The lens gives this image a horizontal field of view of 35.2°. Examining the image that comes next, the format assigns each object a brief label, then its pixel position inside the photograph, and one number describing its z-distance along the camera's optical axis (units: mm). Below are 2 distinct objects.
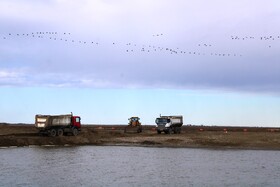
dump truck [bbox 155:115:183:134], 80312
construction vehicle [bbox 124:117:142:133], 86750
